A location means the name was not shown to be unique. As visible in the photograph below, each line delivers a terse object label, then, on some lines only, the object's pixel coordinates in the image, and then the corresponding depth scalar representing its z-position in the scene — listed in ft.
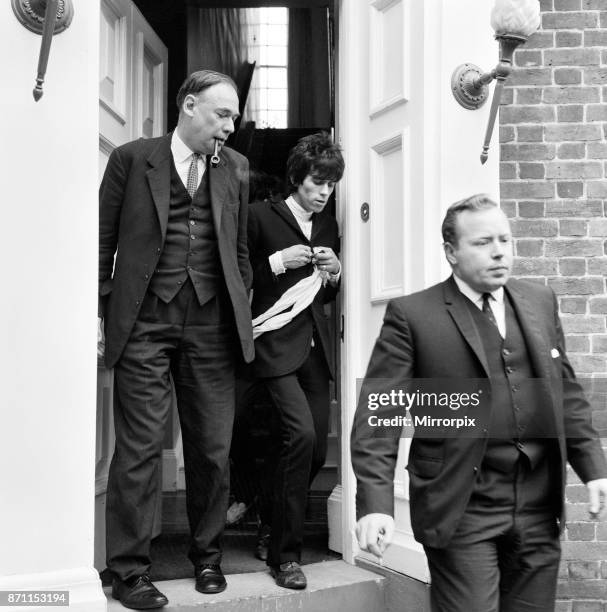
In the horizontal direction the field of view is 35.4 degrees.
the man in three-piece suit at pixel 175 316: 11.64
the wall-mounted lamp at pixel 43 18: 10.09
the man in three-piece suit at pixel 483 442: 8.13
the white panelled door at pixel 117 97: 13.78
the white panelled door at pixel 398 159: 12.98
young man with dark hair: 12.83
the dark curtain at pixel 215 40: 19.95
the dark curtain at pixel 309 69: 22.30
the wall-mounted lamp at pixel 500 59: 11.71
